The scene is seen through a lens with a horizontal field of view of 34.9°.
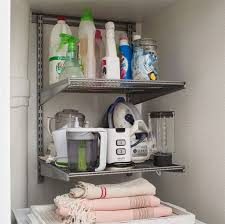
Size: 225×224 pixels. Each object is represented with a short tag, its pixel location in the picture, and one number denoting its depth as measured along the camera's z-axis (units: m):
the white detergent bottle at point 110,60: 1.47
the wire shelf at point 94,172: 1.30
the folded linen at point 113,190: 1.28
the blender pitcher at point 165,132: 1.66
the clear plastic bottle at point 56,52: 1.56
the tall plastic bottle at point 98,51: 1.61
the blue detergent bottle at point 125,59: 1.57
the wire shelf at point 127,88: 1.36
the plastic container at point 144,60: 1.50
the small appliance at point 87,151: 1.34
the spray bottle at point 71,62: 1.44
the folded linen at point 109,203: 1.24
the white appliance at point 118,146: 1.41
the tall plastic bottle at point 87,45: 1.55
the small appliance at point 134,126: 1.54
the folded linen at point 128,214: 1.24
